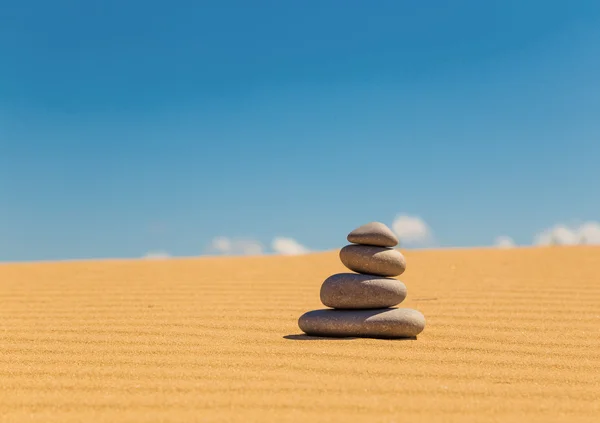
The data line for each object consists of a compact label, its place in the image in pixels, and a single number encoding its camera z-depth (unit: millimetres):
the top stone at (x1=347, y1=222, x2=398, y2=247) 6273
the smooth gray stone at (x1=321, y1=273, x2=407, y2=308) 6090
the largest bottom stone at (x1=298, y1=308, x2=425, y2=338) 5902
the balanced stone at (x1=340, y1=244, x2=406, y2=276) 6242
